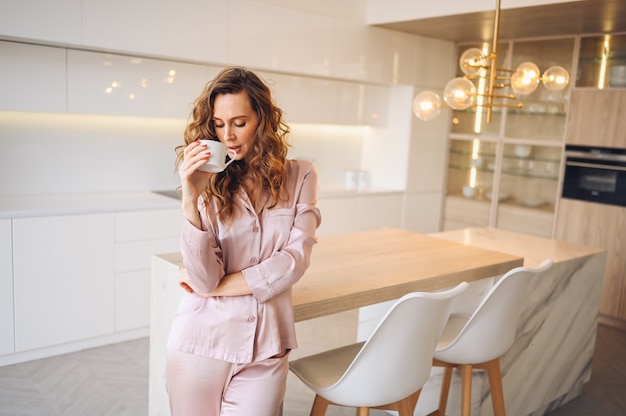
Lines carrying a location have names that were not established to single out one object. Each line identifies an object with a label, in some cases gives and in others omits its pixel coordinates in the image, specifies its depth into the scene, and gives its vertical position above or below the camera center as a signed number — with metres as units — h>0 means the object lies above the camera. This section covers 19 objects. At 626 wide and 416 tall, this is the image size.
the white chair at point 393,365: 1.80 -0.72
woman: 1.57 -0.37
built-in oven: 4.50 -0.28
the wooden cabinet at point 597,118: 4.45 +0.14
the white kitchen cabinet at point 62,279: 3.38 -0.96
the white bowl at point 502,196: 5.36 -0.55
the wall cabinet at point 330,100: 4.62 +0.18
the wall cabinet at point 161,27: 3.51 +0.52
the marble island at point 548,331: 2.89 -0.98
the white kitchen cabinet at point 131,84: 3.65 +0.18
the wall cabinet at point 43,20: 3.23 +0.47
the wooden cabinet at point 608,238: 4.53 -0.75
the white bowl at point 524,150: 5.19 -0.14
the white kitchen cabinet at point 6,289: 3.28 -0.98
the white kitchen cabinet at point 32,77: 3.41 +0.17
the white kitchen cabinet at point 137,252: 3.72 -0.85
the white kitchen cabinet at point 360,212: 4.79 -0.71
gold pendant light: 2.80 +0.23
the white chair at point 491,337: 2.18 -0.75
